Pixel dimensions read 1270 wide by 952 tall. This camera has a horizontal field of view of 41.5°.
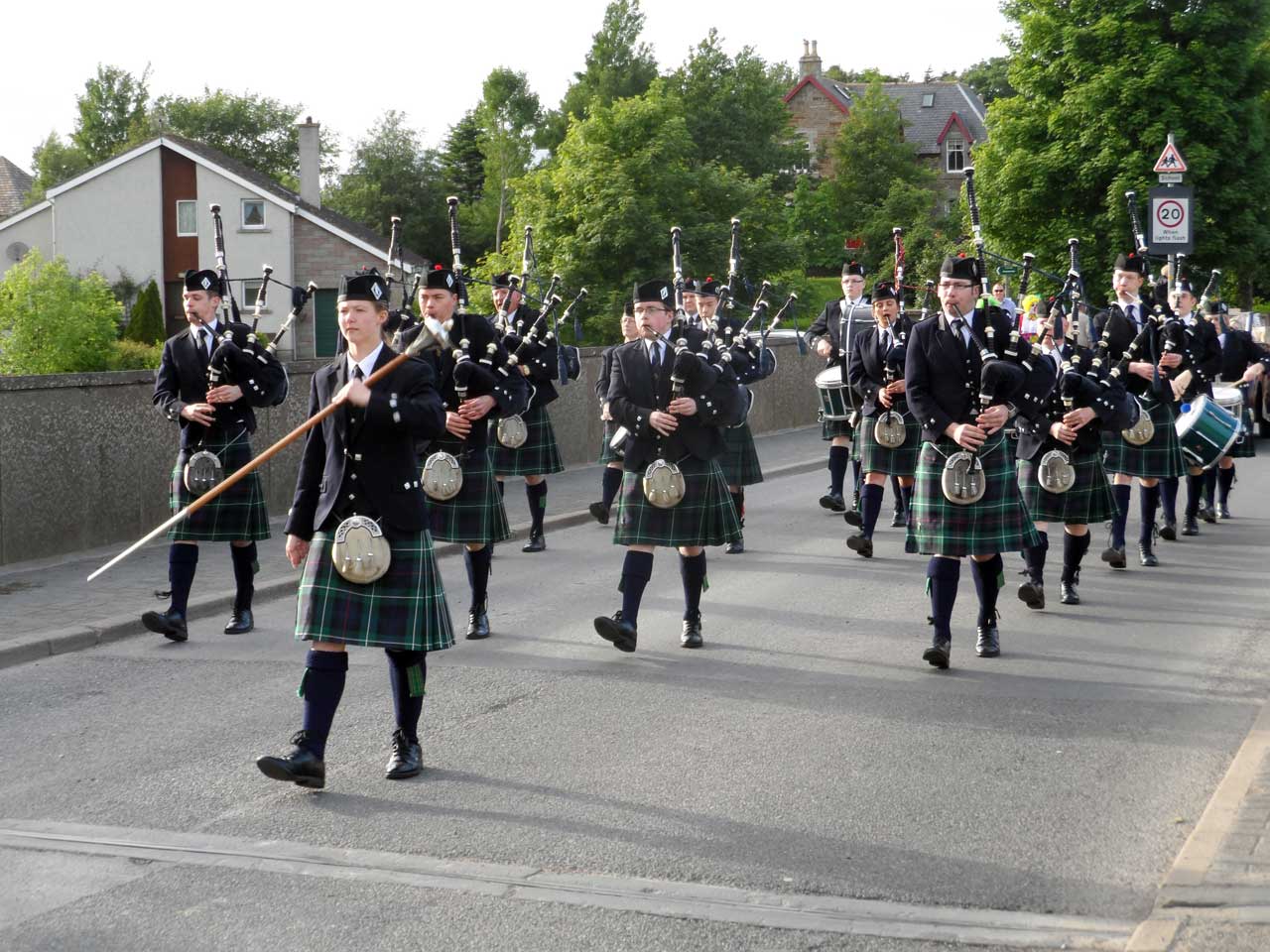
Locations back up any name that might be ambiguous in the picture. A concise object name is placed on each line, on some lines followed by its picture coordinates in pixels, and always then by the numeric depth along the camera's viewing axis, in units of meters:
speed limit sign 16.64
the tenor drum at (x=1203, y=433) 11.55
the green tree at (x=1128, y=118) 29.11
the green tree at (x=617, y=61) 68.56
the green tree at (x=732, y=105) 65.56
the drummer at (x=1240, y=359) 13.69
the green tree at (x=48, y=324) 40.47
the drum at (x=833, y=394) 12.70
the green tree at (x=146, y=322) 47.94
